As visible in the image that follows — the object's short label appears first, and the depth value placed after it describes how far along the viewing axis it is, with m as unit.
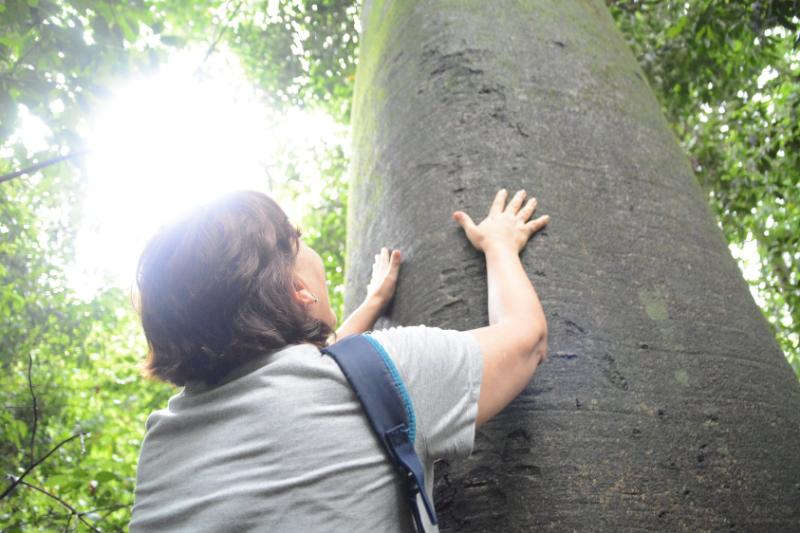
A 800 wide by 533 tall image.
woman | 1.03
